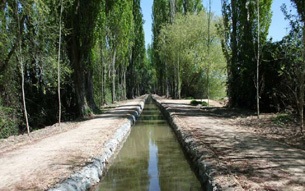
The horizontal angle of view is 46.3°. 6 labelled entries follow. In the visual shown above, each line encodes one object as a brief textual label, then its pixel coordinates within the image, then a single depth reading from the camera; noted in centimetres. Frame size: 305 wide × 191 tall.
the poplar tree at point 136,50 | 5023
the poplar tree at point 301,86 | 1127
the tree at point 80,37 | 2009
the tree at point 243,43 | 2052
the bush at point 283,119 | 1420
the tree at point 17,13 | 1307
